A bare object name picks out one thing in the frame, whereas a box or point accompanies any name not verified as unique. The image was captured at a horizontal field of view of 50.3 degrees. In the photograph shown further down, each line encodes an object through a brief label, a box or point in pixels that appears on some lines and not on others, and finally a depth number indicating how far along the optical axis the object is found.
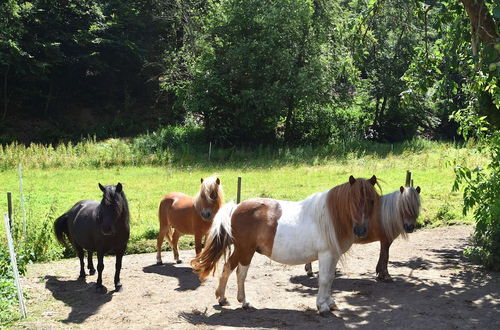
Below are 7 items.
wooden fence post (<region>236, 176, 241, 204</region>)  12.88
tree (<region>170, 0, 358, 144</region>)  28.20
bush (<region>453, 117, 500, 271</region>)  8.29
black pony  7.98
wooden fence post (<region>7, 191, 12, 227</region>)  10.76
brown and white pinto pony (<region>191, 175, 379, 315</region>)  6.65
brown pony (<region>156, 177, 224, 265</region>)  8.73
